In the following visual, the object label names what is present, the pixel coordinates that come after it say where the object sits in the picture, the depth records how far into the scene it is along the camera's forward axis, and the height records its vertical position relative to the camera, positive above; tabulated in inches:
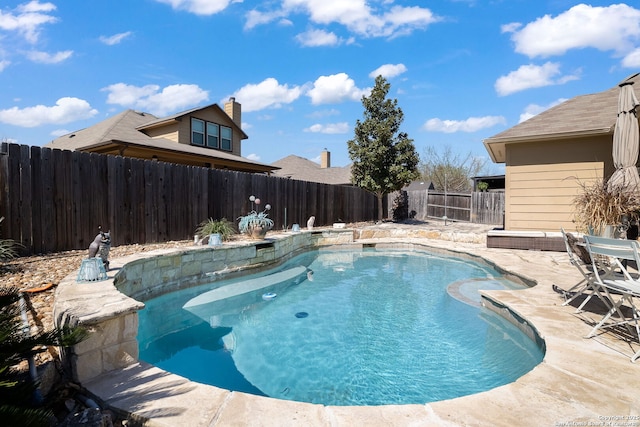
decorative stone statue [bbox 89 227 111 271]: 141.2 -20.2
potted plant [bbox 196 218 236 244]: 309.3 -24.3
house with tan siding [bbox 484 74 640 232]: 327.6 +49.9
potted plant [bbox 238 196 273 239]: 292.2 -20.0
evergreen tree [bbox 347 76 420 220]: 652.7 +111.7
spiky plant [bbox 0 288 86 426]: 43.7 -25.5
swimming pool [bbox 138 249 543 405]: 117.0 -63.7
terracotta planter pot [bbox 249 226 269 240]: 291.6 -25.4
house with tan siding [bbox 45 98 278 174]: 492.7 +116.6
